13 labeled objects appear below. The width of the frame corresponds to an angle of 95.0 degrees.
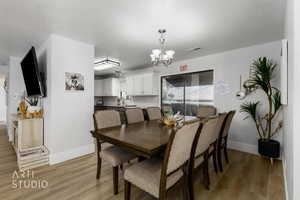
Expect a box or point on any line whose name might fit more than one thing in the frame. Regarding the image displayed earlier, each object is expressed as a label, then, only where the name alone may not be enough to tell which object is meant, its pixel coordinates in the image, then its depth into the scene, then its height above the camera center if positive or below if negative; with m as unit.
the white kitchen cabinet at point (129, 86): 5.37 +0.50
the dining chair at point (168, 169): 1.15 -0.71
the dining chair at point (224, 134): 2.21 -0.59
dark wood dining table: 1.33 -0.46
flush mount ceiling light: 4.07 +1.08
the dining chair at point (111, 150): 1.70 -0.73
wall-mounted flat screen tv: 2.46 +0.45
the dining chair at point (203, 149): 1.51 -0.59
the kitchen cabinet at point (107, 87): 5.83 +0.50
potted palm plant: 2.55 -0.20
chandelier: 2.24 +0.69
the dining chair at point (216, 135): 1.85 -0.51
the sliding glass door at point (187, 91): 3.85 +0.24
